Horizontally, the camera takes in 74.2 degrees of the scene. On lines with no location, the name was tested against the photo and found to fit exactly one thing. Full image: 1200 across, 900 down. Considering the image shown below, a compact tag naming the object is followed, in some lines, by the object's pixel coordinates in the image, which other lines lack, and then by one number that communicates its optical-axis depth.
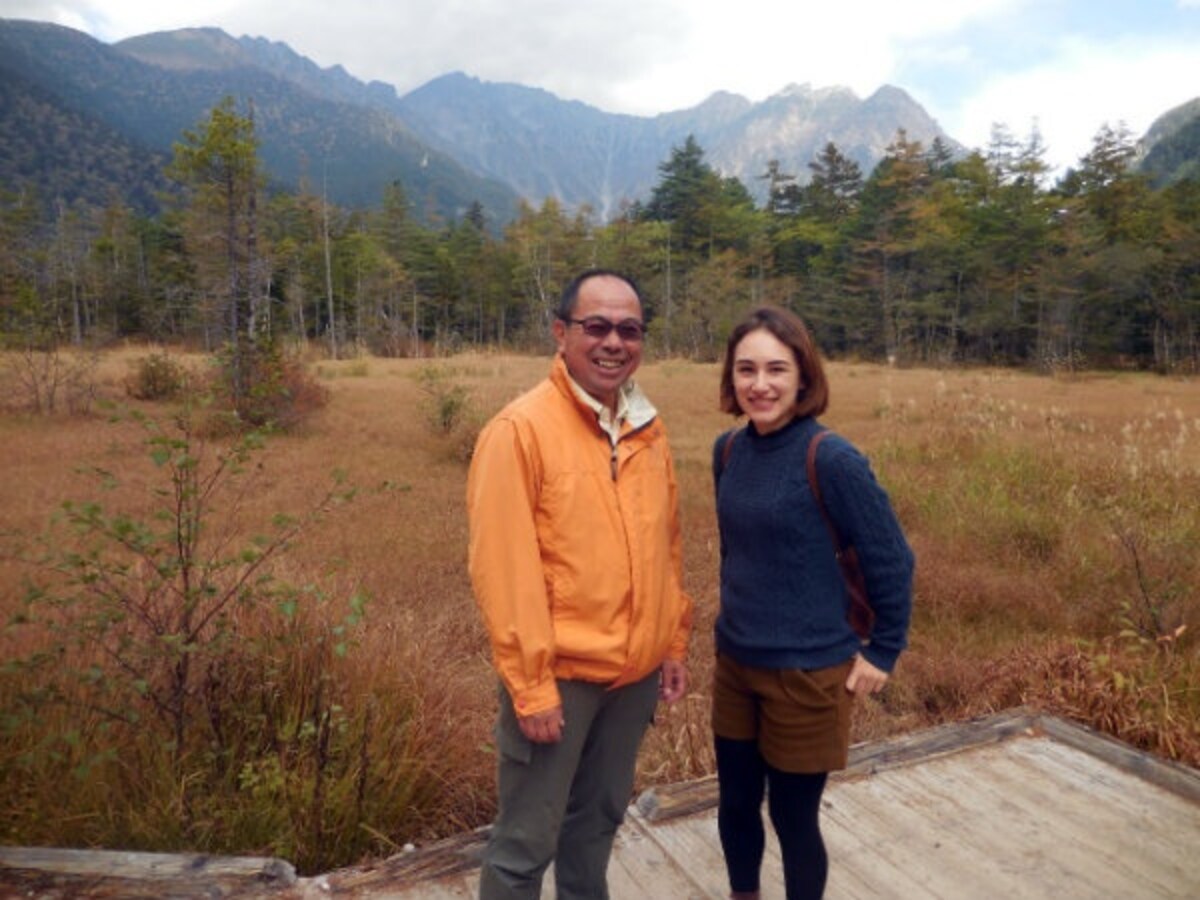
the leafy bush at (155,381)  13.05
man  1.62
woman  1.82
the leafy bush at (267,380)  11.09
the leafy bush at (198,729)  2.49
